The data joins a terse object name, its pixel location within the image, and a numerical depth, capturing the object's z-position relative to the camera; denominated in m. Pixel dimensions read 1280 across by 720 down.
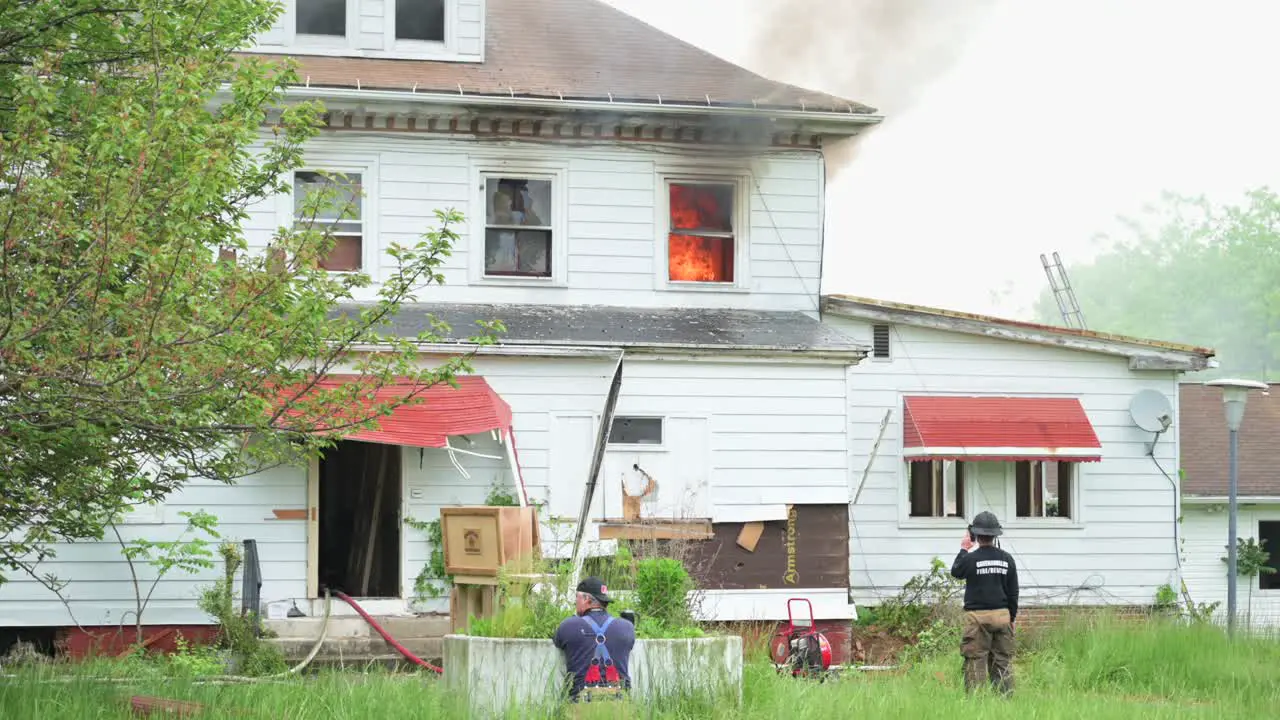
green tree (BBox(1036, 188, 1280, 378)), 62.22
